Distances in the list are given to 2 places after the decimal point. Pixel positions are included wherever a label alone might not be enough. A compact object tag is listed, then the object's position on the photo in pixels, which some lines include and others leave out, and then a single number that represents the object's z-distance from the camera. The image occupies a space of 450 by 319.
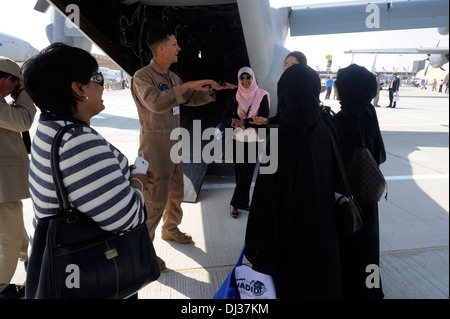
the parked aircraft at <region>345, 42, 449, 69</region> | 18.05
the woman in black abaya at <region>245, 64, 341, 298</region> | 1.32
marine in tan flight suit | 2.25
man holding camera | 1.87
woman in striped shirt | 1.03
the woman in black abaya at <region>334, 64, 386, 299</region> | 1.70
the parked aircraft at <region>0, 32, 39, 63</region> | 19.83
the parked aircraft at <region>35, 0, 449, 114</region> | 3.48
